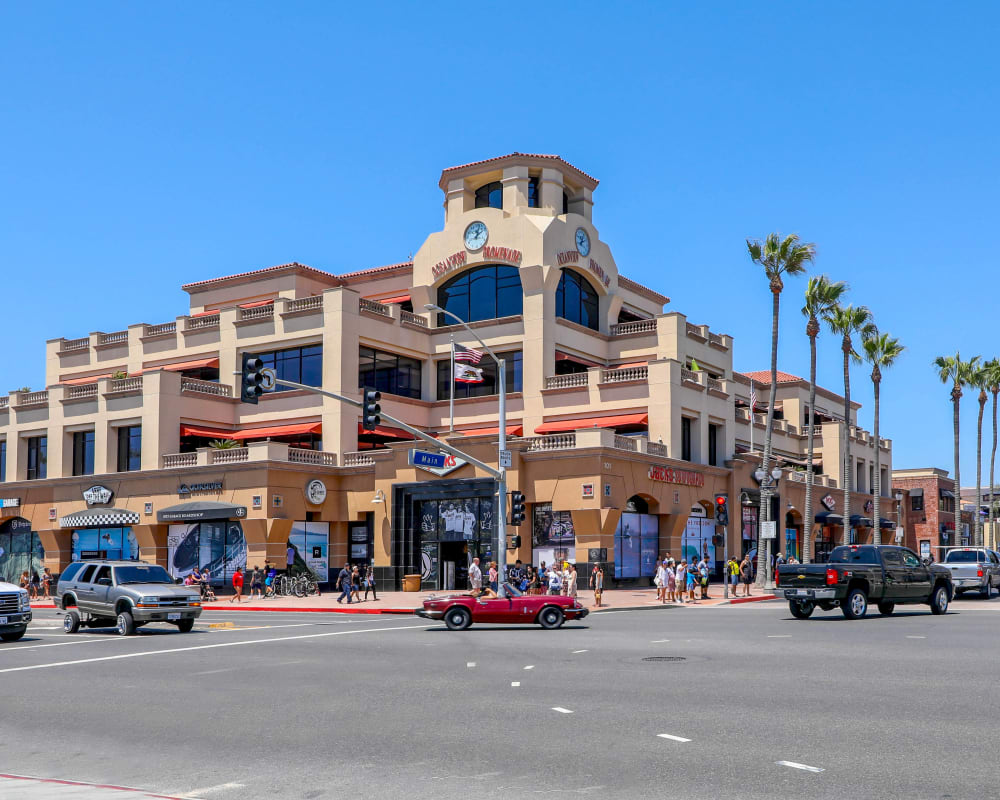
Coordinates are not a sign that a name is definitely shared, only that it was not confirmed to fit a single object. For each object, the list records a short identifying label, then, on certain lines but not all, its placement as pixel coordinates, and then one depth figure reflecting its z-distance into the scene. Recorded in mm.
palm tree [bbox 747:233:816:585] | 51656
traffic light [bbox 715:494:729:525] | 40469
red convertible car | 27188
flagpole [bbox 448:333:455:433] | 52391
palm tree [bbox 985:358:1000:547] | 77750
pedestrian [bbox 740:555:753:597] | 44756
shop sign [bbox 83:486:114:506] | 55156
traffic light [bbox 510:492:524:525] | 37594
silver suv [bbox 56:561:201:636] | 27062
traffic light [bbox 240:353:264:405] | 27531
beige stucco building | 49594
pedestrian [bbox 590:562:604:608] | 37975
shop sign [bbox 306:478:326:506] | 52097
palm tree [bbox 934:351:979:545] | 76562
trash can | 49000
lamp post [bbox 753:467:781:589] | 48375
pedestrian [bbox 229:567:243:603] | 47541
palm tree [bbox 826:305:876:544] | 61562
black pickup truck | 28547
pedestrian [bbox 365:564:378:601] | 44562
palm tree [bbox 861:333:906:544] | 66562
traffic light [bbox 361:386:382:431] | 30500
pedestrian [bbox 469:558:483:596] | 41812
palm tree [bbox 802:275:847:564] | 54838
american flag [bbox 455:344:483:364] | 44344
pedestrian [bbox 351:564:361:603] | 43050
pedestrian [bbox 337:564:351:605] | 41688
